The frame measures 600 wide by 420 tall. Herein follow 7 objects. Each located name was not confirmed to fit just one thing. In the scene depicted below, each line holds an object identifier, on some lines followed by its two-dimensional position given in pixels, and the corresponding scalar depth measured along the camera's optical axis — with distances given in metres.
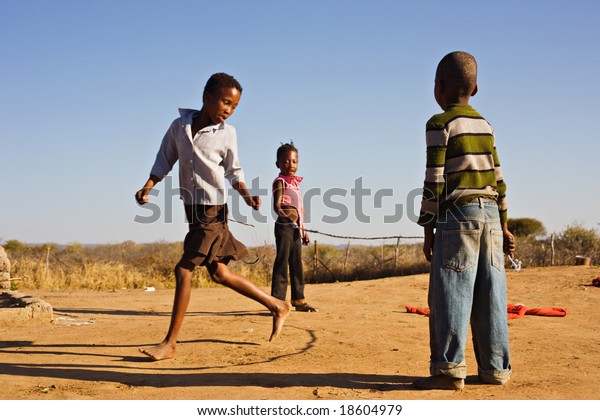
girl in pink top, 7.76
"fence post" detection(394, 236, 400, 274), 16.78
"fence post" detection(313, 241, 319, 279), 16.38
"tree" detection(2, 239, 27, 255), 40.27
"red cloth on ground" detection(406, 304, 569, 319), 7.96
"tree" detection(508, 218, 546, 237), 38.38
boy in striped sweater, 3.94
